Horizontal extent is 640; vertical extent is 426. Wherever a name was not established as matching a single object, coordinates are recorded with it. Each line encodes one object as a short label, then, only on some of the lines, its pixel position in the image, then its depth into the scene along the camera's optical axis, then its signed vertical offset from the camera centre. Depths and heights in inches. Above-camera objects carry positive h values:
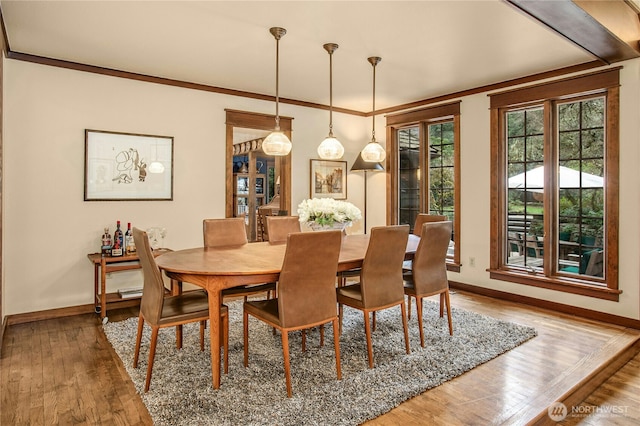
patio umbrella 156.0 +13.9
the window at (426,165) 200.1 +25.6
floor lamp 196.7 +23.1
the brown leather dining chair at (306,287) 93.4 -17.9
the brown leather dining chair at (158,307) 94.0 -23.6
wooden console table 143.7 -20.8
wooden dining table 93.6 -13.2
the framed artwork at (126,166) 156.8 +18.8
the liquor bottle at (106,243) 150.8 -11.5
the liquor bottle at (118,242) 150.2 -11.4
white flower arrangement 132.9 +0.4
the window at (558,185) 149.2 +11.6
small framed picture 220.2 +19.1
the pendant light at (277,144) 126.1 +21.6
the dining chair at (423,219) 164.8 -2.4
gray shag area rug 84.8 -40.6
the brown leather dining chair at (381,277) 108.7 -17.8
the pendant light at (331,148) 143.1 +23.0
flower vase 134.3 -4.3
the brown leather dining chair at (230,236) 132.6 -8.0
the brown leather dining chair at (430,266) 122.5 -16.7
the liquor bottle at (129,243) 155.2 -11.7
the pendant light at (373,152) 147.2 +22.4
